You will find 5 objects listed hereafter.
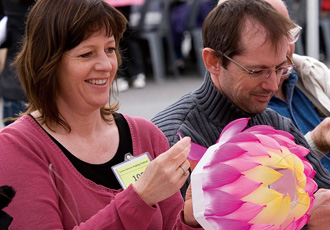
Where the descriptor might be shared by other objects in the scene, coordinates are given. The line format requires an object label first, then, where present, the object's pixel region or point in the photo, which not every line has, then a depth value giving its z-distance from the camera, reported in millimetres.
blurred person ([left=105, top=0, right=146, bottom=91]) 13359
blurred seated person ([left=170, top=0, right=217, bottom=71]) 13892
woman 2367
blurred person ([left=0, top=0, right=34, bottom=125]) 5809
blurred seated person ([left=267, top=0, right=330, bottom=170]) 4145
